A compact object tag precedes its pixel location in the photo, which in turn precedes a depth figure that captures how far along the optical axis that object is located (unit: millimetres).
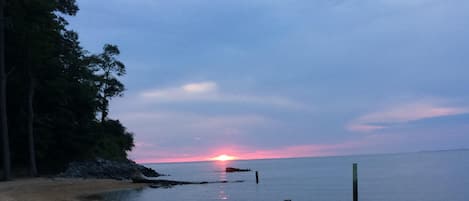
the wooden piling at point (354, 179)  34191
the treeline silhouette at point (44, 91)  43531
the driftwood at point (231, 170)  117362
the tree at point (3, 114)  41375
